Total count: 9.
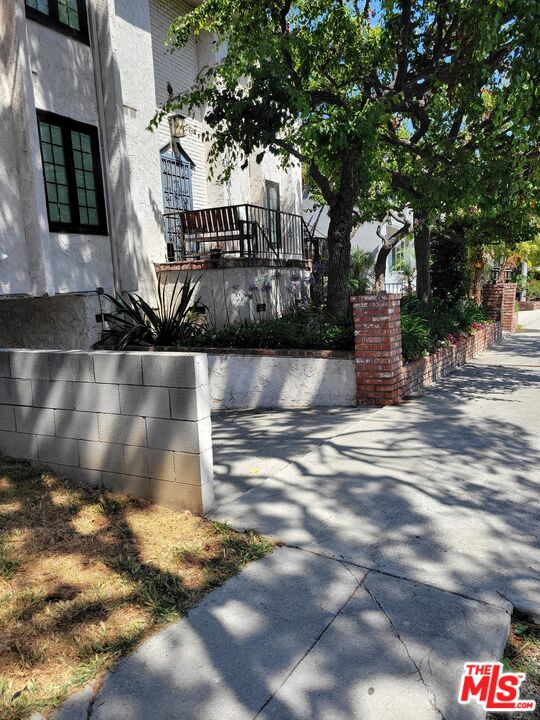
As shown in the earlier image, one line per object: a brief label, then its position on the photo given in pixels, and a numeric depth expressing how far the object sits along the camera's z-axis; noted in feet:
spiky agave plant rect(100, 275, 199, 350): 29.32
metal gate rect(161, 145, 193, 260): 38.42
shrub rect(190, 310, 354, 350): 25.38
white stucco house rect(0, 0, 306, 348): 25.20
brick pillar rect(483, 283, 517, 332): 50.88
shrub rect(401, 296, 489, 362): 27.20
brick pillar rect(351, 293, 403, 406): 22.31
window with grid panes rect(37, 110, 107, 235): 27.27
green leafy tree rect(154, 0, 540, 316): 24.58
